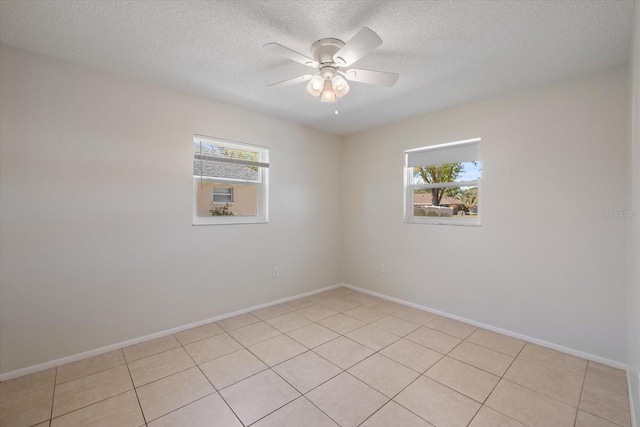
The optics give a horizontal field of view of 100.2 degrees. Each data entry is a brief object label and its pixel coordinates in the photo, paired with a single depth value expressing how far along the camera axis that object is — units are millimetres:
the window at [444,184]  3059
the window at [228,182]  3012
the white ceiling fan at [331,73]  1840
